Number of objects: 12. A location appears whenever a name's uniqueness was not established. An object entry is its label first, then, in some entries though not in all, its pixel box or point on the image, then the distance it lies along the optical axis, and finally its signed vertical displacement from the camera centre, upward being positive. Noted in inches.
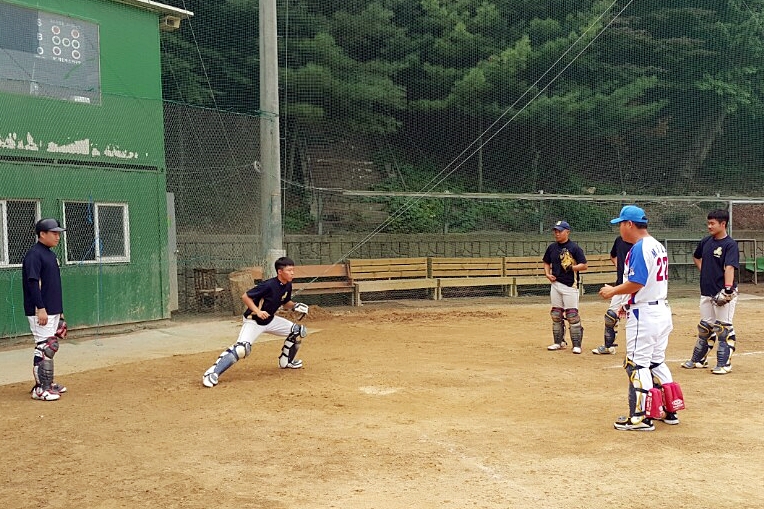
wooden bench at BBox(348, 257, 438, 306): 616.4 -30.9
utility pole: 498.6 +66.9
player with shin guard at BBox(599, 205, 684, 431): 215.5 -29.3
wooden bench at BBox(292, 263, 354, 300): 577.3 -32.1
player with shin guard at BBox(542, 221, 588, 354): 364.2 -21.7
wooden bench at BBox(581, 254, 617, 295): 709.3 -36.2
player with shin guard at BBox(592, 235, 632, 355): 356.2 -40.1
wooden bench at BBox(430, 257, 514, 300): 664.4 -31.8
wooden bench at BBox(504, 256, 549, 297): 694.5 -32.7
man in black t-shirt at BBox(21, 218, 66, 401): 265.0 -20.7
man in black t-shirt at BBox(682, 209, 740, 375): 305.1 -26.6
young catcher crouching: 288.0 -33.1
